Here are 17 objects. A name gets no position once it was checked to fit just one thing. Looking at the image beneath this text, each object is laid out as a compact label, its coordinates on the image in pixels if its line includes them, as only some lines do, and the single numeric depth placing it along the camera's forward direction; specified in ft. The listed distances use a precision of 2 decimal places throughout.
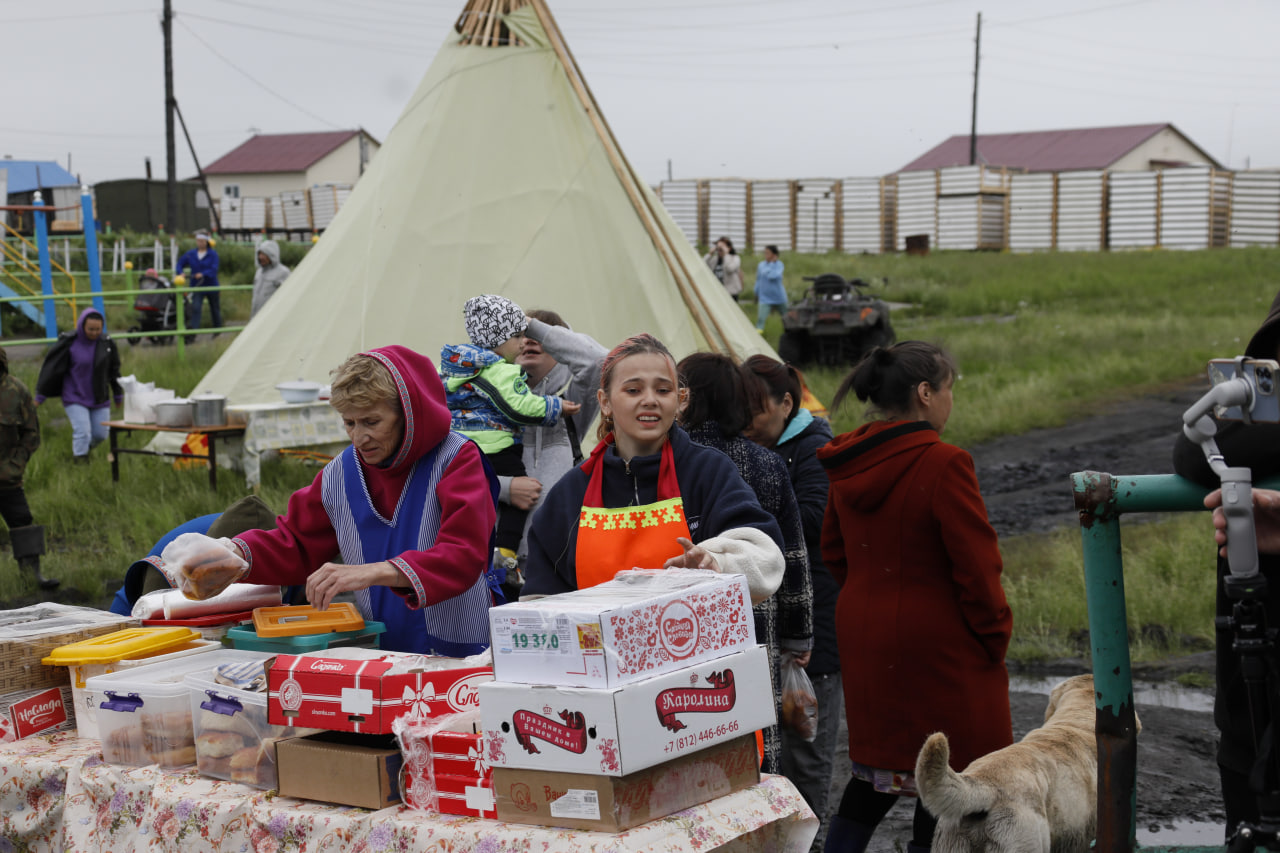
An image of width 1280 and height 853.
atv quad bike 54.70
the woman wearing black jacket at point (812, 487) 12.52
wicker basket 10.09
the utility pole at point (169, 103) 106.63
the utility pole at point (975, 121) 152.25
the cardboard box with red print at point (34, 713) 10.00
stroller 65.72
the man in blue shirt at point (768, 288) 66.33
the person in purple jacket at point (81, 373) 34.47
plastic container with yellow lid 9.85
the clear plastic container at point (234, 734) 8.57
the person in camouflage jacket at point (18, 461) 25.13
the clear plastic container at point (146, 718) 9.01
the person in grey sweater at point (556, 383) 16.01
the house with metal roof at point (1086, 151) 172.55
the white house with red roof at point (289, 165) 199.72
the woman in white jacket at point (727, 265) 68.90
